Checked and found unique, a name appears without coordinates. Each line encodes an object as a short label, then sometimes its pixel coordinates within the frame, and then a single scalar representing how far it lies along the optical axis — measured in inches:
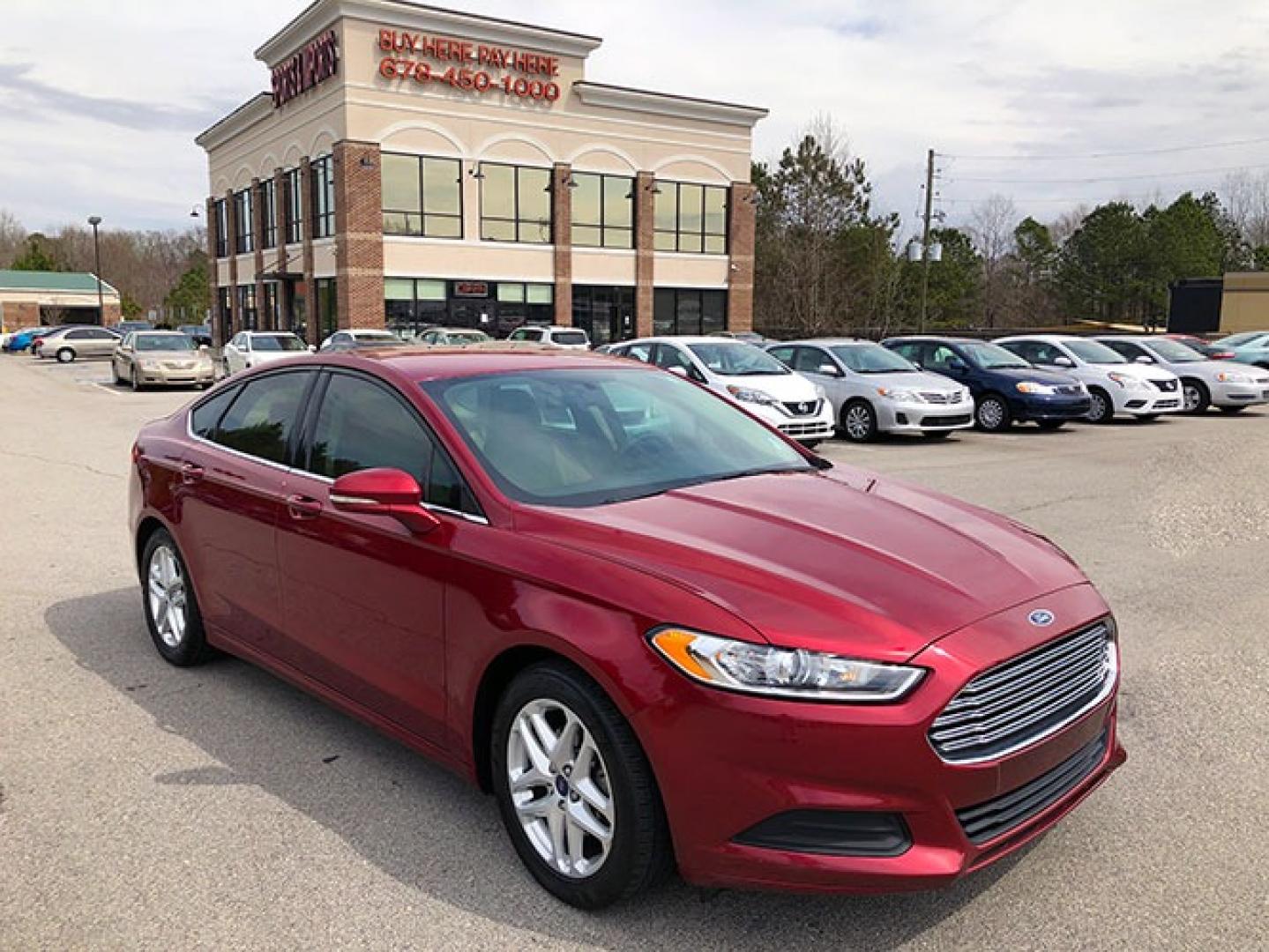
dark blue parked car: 637.3
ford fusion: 100.2
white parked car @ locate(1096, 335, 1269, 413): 761.6
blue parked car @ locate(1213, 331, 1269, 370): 998.4
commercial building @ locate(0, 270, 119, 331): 3152.1
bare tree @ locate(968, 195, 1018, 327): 2501.2
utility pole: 1685.5
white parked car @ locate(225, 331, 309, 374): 972.6
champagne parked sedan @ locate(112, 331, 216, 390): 967.6
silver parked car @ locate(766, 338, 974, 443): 578.6
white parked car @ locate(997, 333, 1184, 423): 692.1
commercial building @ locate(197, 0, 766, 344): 1346.0
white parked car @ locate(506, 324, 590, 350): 1016.9
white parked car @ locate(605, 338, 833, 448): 526.3
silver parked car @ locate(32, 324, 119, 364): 1688.0
